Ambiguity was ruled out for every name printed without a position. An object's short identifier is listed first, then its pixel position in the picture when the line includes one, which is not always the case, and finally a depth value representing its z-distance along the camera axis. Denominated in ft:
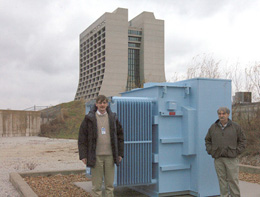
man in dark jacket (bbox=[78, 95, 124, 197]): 16.74
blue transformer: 20.59
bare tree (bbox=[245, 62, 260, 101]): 40.64
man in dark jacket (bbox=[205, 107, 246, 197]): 18.38
